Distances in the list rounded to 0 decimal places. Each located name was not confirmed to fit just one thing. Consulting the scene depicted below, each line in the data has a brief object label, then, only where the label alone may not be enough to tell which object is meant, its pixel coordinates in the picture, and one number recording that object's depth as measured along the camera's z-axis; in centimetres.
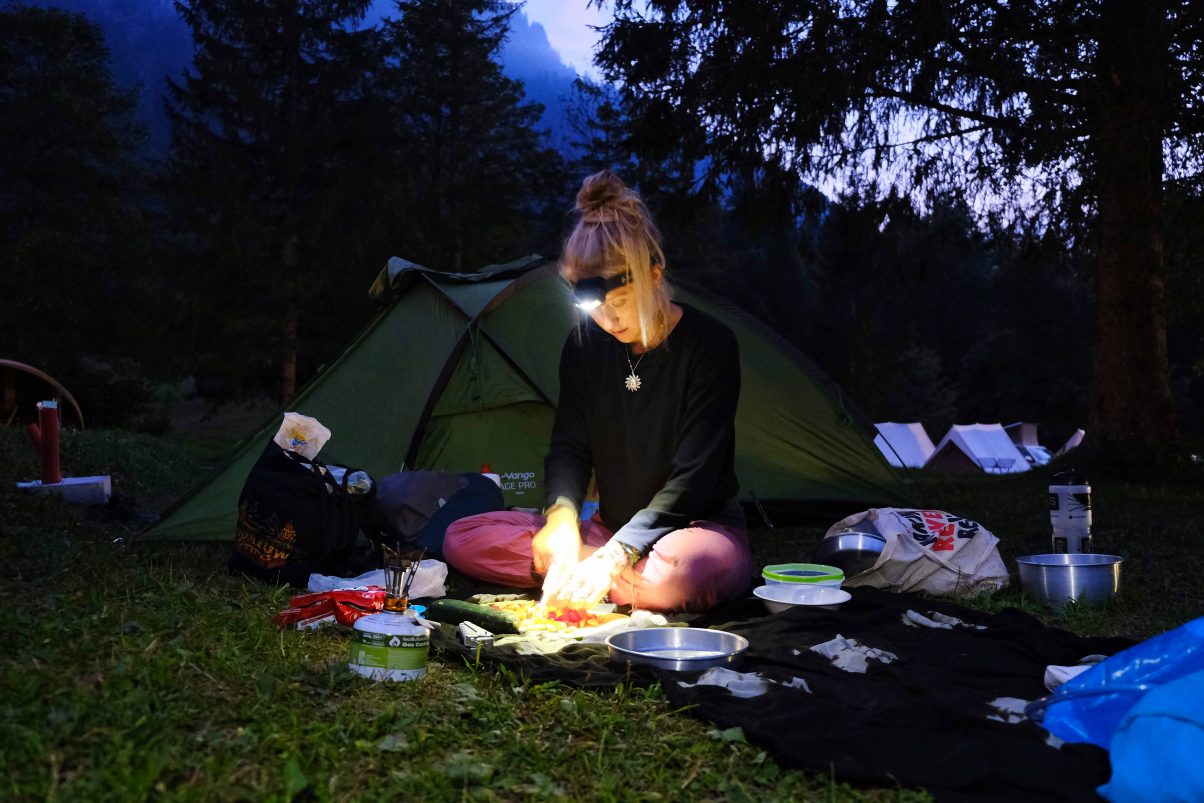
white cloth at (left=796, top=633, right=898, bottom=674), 259
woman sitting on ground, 304
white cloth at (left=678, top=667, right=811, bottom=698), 232
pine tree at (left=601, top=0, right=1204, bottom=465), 659
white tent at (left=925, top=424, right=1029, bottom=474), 1842
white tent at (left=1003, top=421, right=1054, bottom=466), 2084
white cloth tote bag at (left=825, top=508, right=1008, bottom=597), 375
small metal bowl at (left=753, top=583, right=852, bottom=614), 317
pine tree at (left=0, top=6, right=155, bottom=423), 1816
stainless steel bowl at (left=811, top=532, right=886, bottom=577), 381
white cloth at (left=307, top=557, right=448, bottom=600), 340
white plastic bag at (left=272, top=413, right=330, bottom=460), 390
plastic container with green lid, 326
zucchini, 281
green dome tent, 504
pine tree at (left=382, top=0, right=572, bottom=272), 2338
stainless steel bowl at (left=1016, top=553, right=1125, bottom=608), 349
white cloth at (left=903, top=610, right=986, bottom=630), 305
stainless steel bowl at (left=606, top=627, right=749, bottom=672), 248
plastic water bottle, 391
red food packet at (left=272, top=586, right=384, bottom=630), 286
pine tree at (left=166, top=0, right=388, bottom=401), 1933
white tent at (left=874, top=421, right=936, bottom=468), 2005
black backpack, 364
